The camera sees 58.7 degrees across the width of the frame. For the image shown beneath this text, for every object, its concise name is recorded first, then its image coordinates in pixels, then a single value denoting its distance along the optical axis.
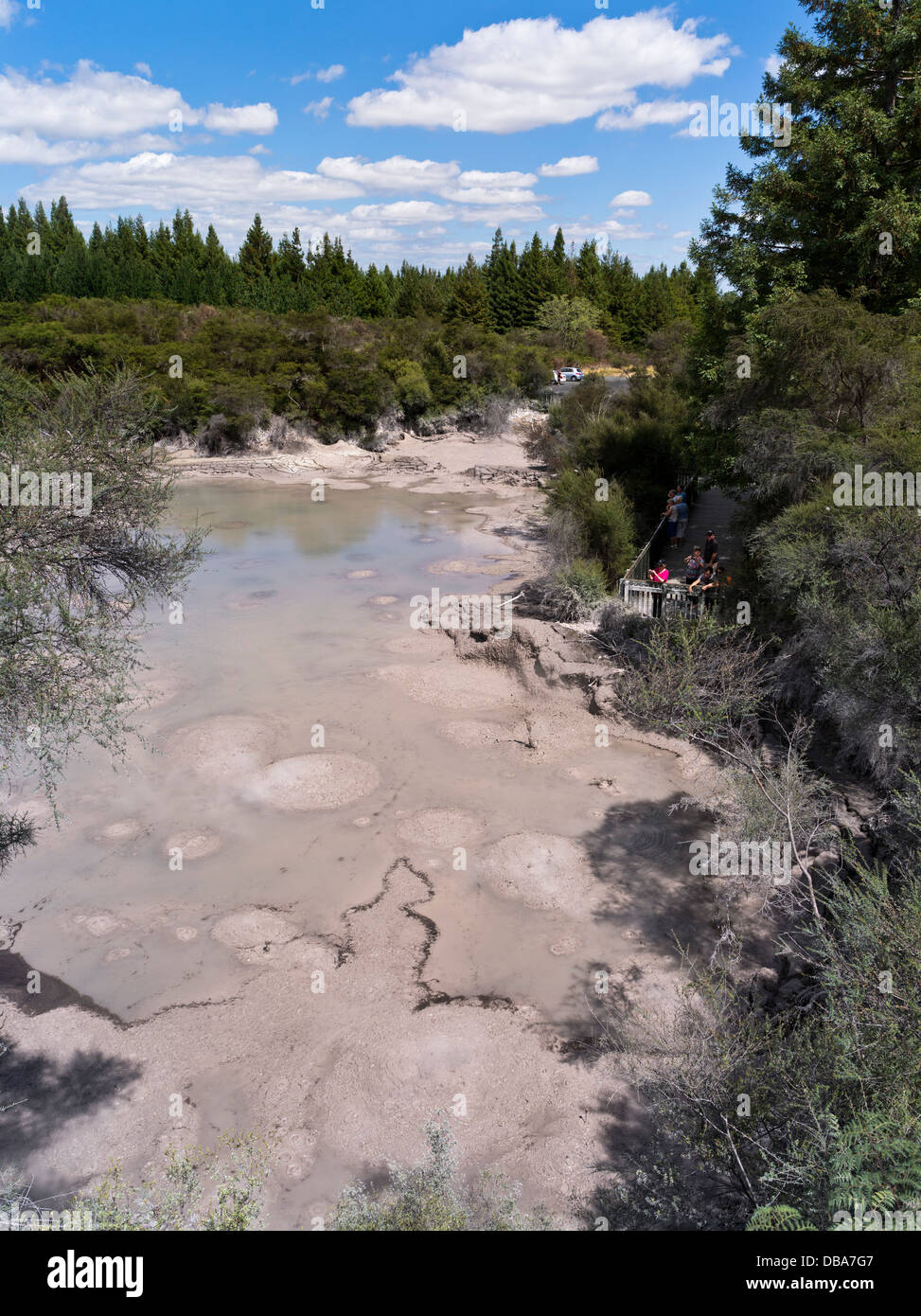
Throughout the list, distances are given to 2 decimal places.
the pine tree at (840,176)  16.22
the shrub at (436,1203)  5.46
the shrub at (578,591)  19.41
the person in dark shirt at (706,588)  16.02
